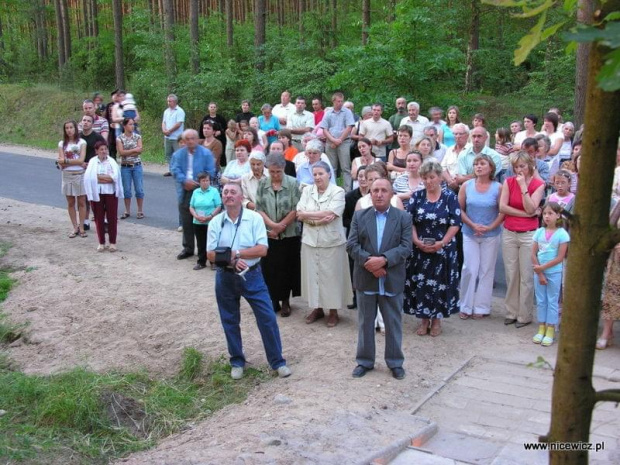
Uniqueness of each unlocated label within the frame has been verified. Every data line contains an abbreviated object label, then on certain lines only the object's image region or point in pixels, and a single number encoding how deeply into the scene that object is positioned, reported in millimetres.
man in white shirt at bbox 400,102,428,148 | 13523
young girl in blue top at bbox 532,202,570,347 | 7672
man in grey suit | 6863
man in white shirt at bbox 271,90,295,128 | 16578
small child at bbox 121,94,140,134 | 15156
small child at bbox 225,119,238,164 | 15883
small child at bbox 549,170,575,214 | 8086
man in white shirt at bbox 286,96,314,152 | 15727
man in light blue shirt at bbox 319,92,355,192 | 14586
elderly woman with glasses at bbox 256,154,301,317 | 8766
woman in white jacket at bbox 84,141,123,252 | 11336
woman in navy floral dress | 7934
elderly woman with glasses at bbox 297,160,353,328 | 8367
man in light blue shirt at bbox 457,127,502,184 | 9719
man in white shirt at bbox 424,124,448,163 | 11227
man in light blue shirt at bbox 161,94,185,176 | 17562
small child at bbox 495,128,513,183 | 11438
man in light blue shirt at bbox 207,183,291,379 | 7117
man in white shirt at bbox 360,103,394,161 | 14367
